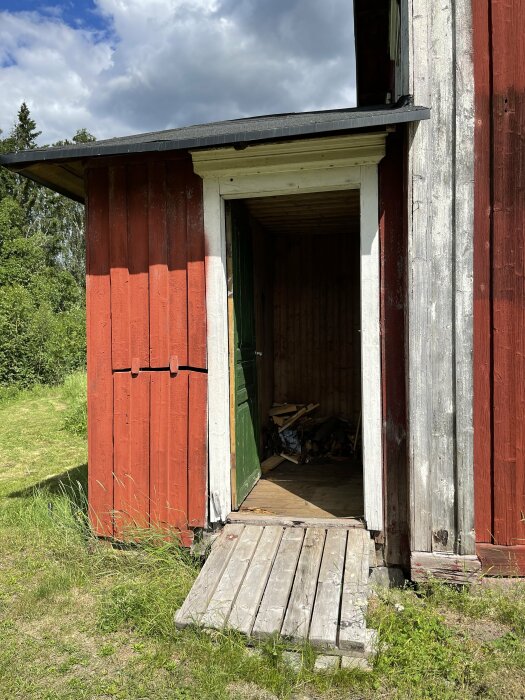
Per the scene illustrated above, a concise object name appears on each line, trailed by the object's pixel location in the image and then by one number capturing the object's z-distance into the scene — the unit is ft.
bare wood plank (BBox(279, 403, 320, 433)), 21.61
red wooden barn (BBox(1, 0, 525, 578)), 10.99
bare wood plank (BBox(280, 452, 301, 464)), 20.20
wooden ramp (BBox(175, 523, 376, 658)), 9.02
